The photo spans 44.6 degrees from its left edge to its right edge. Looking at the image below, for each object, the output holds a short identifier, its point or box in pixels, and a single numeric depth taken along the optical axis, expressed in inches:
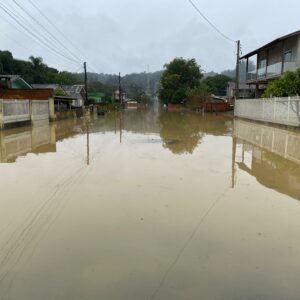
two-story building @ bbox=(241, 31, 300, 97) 1305.4
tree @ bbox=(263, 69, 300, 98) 924.0
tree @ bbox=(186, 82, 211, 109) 2164.1
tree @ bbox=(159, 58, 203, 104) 3021.9
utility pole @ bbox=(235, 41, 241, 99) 1510.8
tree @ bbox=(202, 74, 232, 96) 3907.2
